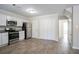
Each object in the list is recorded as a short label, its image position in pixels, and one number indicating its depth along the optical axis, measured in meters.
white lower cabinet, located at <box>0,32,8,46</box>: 3.09
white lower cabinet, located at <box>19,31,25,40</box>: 4.43
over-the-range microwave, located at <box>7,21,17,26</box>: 3.70
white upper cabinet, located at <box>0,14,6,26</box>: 3.26
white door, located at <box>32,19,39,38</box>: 5.43
